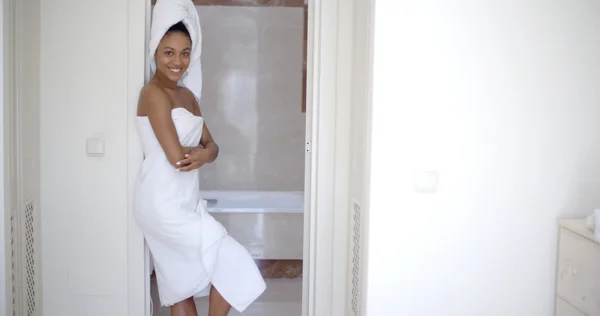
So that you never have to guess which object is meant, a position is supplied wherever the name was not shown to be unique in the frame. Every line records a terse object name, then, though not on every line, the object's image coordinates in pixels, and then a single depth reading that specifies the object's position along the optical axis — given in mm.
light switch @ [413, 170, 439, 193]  2023
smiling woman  2338
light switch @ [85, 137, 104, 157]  2439
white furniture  1845
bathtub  3980
